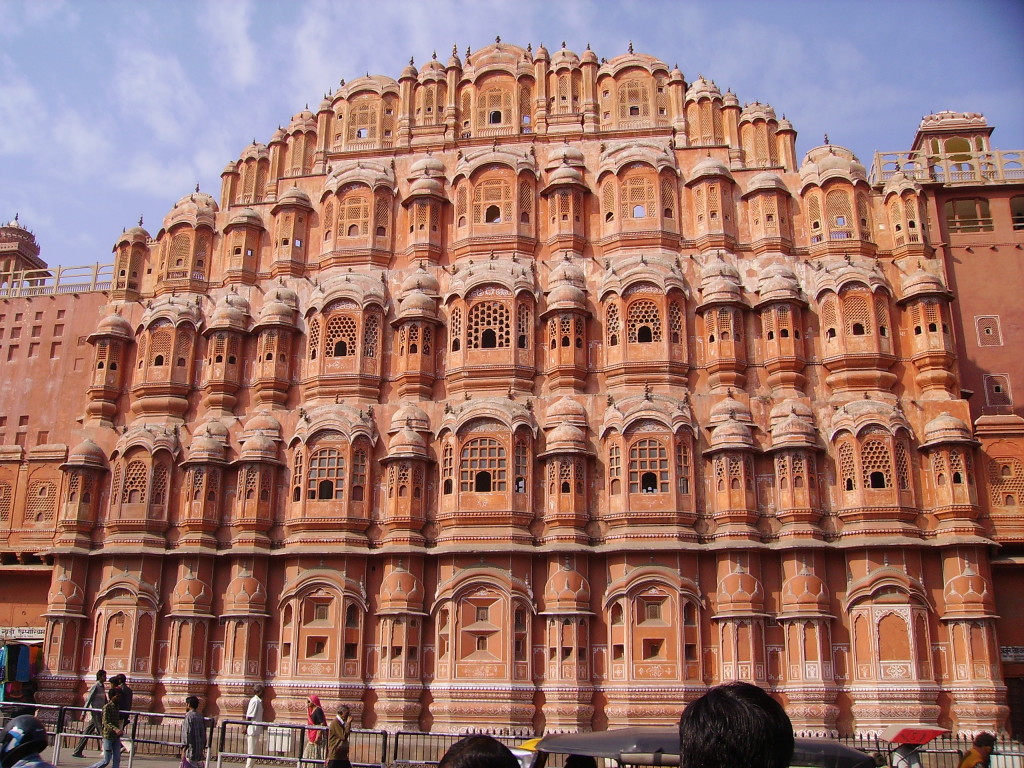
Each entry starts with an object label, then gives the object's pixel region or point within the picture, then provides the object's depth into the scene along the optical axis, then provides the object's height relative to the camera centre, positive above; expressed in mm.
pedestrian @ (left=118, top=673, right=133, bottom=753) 15798 -549
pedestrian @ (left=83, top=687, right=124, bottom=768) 13898 -891
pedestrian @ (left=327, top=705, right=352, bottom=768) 13500 -904
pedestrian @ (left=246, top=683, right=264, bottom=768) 15602 -983
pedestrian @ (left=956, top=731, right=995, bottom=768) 9828 -802
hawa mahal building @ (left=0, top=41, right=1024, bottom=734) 23469 +6005
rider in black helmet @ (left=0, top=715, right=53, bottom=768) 6109 -462
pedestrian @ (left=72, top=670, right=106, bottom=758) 17281 -621
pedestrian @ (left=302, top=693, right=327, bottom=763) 16875 -1135
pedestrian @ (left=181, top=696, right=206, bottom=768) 13984 -944
